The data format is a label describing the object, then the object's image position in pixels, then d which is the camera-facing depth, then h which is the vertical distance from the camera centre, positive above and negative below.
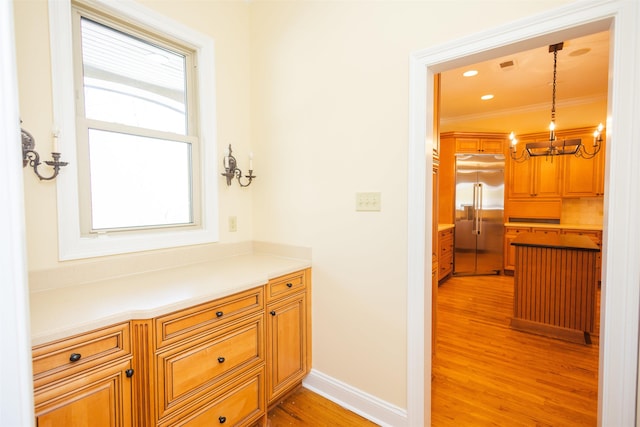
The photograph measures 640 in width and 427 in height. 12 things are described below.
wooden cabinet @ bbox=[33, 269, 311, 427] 1.07 -0.72
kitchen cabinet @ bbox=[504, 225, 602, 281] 4.50 -0.50
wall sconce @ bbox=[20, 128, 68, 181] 1.36 +0.24
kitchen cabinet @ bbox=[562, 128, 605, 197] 4.57 +0.45
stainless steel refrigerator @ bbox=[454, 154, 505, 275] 5.13 -0.17
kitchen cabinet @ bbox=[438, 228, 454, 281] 4.79 -0.86
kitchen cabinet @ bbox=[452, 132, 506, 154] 5.19 +1.05
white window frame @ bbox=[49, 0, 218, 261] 1.49 +0.39
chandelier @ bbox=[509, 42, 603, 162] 3.19 +0.63
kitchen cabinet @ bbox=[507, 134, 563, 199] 4.93 +0.44
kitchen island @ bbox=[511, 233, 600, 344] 2.75 -0.84
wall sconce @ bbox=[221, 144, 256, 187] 2.22 +0.29
